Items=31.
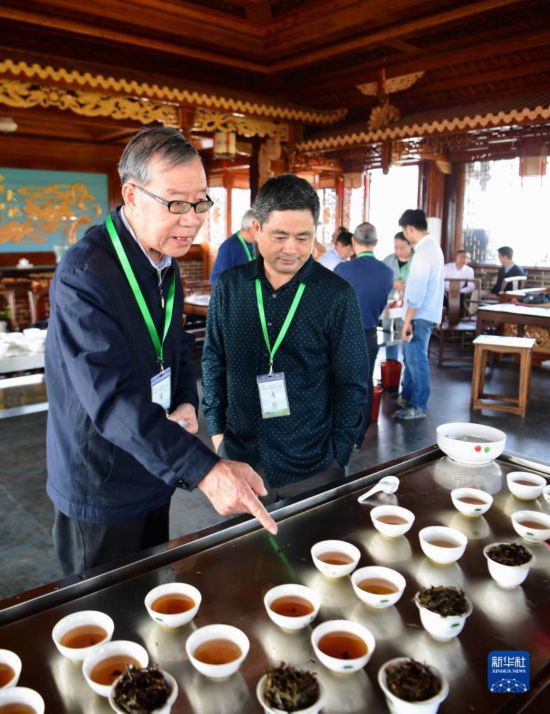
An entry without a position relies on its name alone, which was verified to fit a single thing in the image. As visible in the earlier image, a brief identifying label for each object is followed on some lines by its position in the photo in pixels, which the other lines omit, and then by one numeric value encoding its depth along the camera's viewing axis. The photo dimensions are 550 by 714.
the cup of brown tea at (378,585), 1.12
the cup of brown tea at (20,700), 0.89
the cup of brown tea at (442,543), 1.26
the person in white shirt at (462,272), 8.47
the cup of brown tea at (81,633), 0.98
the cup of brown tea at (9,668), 0.94
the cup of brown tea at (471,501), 1.48
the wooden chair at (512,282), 8.03
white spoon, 1.57
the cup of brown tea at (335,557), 1.22
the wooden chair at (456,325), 7.16
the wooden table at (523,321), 5.92
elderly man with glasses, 1.22
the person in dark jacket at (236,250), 5.06
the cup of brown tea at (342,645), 0.95
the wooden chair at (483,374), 5.33
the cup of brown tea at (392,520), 1.38
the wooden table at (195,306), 6.91
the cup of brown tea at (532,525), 1.36
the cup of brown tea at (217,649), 0.94
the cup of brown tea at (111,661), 0.94
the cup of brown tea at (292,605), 1.06
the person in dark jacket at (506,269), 8.14
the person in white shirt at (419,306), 4.88
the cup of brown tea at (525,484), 1.57
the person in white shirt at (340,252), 5.58
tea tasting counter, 0.94
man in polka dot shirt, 1.89
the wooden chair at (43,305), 8.19
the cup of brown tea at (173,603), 1.06
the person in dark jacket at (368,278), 4.41
